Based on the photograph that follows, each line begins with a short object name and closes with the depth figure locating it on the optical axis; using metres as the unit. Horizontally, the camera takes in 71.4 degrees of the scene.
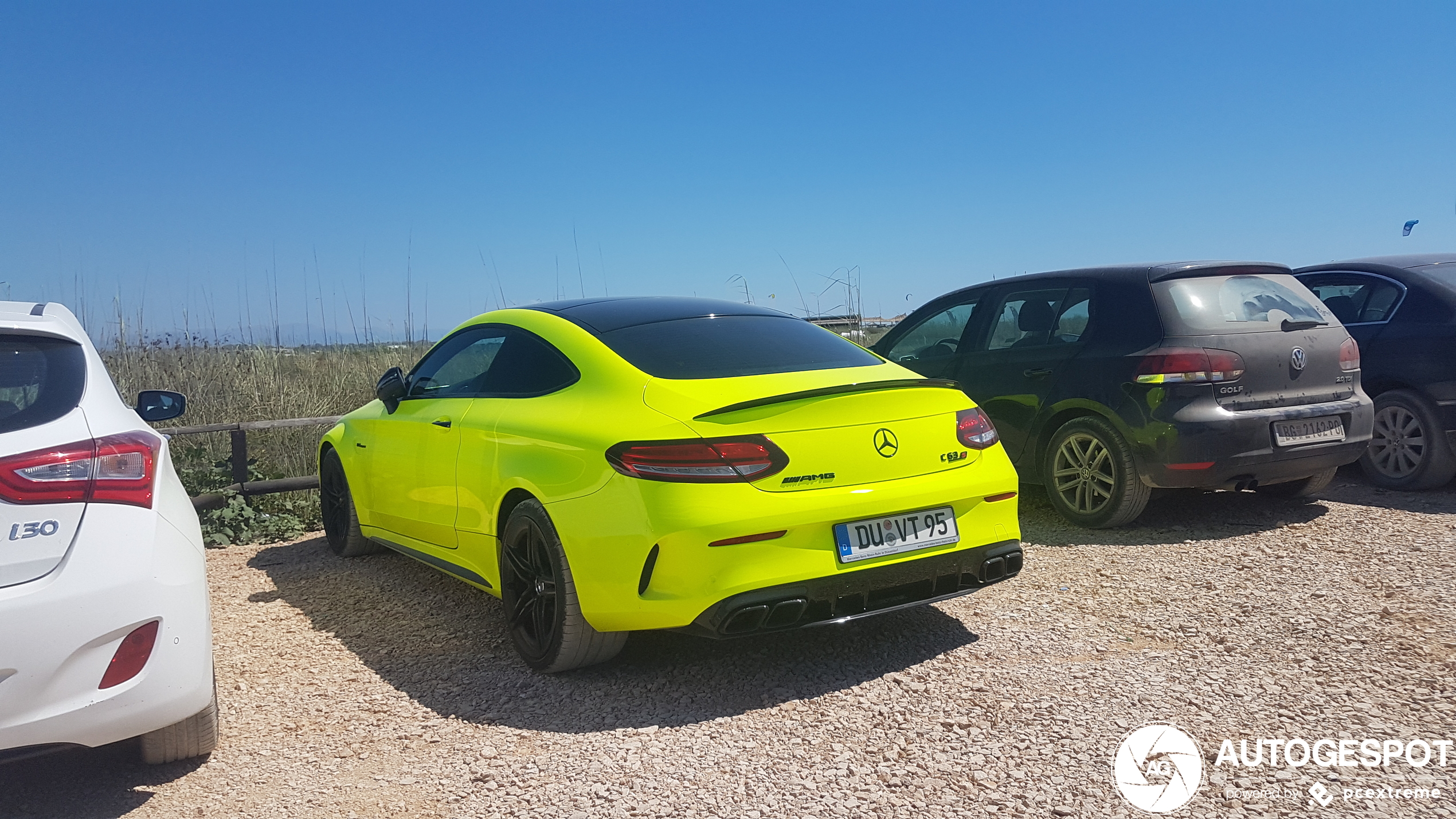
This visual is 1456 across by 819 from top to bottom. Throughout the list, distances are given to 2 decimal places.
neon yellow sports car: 3.57
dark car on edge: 6.78
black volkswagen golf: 5.77
